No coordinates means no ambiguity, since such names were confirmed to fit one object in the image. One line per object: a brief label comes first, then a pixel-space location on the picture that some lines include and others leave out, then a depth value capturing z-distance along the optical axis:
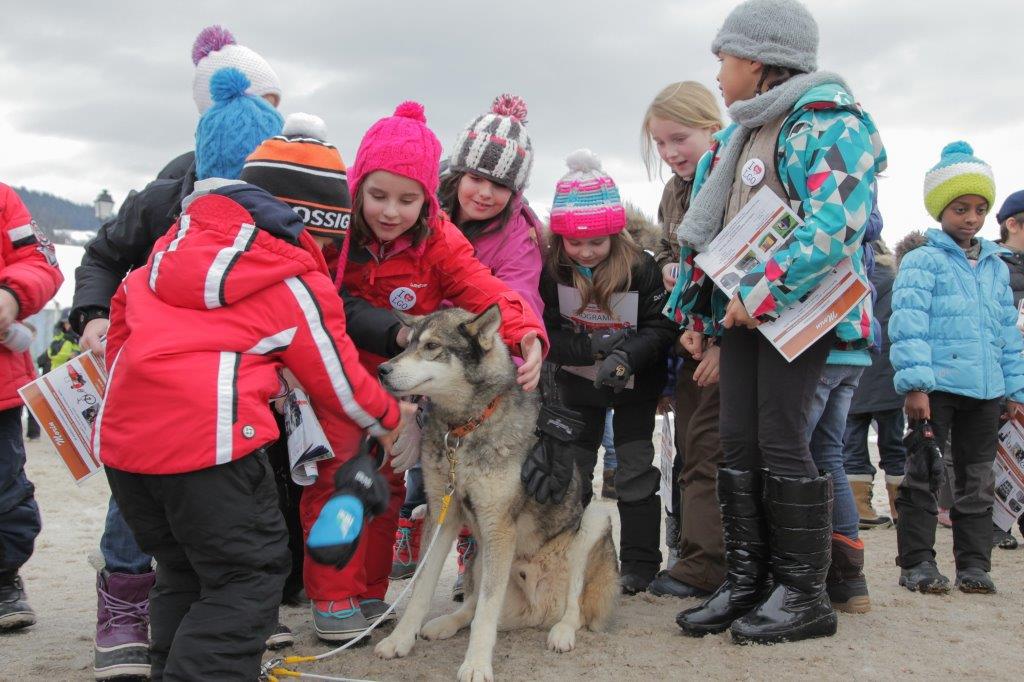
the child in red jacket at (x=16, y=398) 3.81
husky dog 3.44
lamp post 16.70
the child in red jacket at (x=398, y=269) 3.56
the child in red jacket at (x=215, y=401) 2.43
